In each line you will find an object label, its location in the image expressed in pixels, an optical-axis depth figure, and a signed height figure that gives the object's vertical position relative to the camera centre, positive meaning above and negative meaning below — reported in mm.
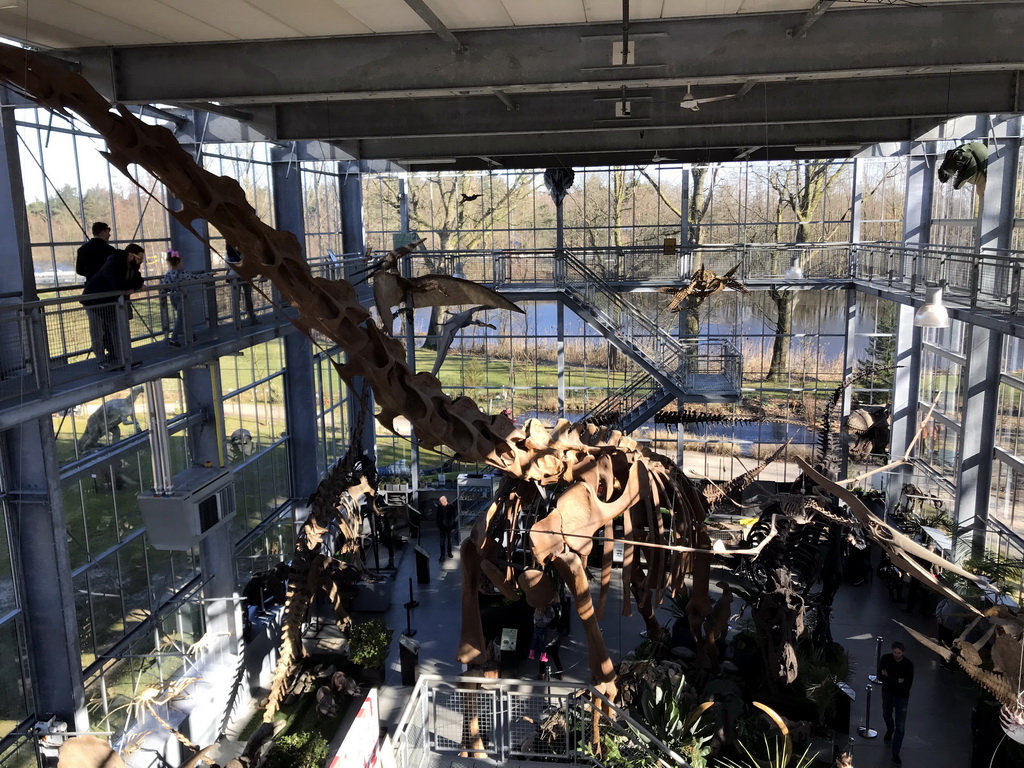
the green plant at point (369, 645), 12148 -5851
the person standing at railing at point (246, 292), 12664 -788
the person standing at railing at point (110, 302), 8867 -594
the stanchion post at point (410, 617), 13898 -6376
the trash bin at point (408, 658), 12266 -6074
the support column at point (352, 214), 20781 +585
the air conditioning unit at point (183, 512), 9461 -3039
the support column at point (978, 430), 14898 -3693
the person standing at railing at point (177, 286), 10188 -510
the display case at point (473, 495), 19125 -6103
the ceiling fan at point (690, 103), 7762 +1160
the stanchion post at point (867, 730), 10562 -6294
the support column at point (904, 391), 18938 -3816
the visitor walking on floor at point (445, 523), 17828 -6074
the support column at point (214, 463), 12594 -3316
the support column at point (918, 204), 18781 +456
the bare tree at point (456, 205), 24781 +931
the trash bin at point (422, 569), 16234 -6342
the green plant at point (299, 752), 9594 -5886
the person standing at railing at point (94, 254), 8930 -106
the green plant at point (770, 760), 8547 -5531
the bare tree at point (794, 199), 23328 +781
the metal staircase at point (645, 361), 17359 -2775
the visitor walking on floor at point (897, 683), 9891 -5335
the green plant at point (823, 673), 10258 -5608
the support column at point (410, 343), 20672 -2607
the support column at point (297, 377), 16641 -2760
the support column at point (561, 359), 19562 -2974
